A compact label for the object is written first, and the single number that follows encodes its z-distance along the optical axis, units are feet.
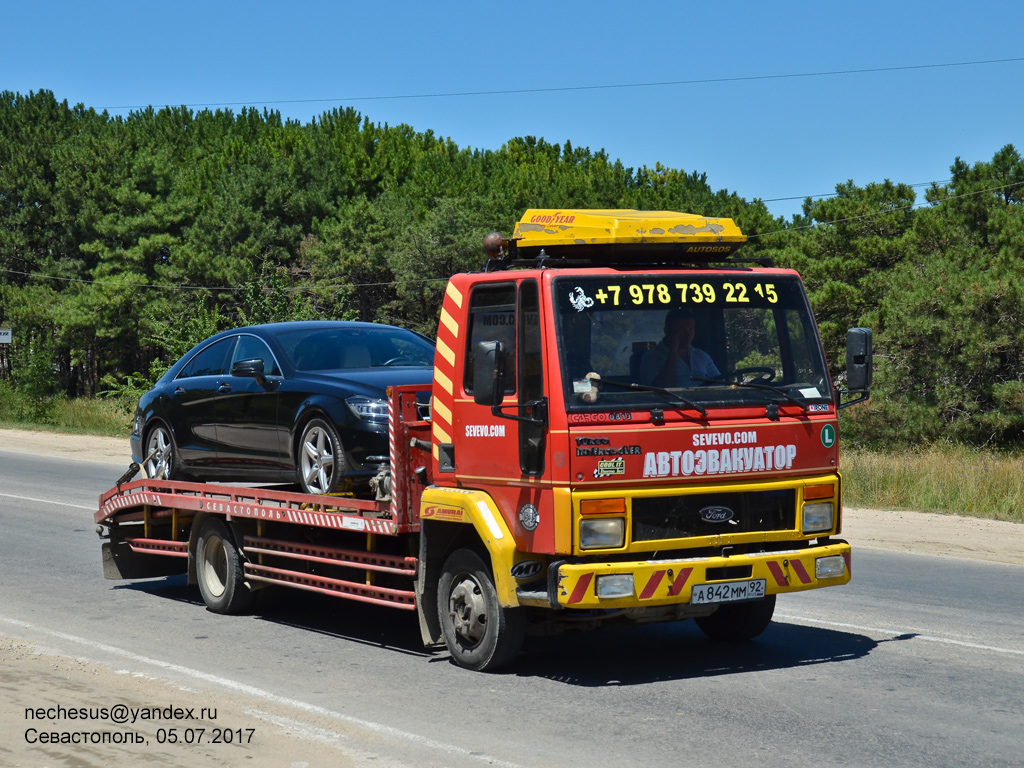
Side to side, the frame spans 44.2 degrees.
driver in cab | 23.34
